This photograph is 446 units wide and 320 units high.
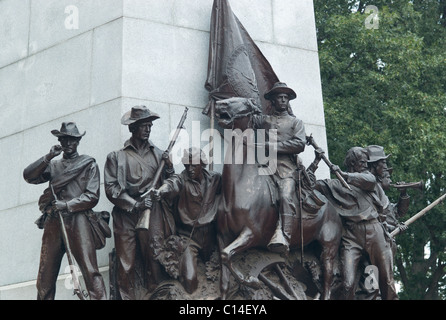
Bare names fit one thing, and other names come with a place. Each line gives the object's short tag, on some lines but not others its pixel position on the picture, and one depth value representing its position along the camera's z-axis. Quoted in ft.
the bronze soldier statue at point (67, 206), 48.14
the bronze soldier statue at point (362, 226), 51.88
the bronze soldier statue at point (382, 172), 54.85
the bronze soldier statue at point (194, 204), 49.02
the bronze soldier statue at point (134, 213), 48.47
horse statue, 48.12
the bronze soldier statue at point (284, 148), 48.80
